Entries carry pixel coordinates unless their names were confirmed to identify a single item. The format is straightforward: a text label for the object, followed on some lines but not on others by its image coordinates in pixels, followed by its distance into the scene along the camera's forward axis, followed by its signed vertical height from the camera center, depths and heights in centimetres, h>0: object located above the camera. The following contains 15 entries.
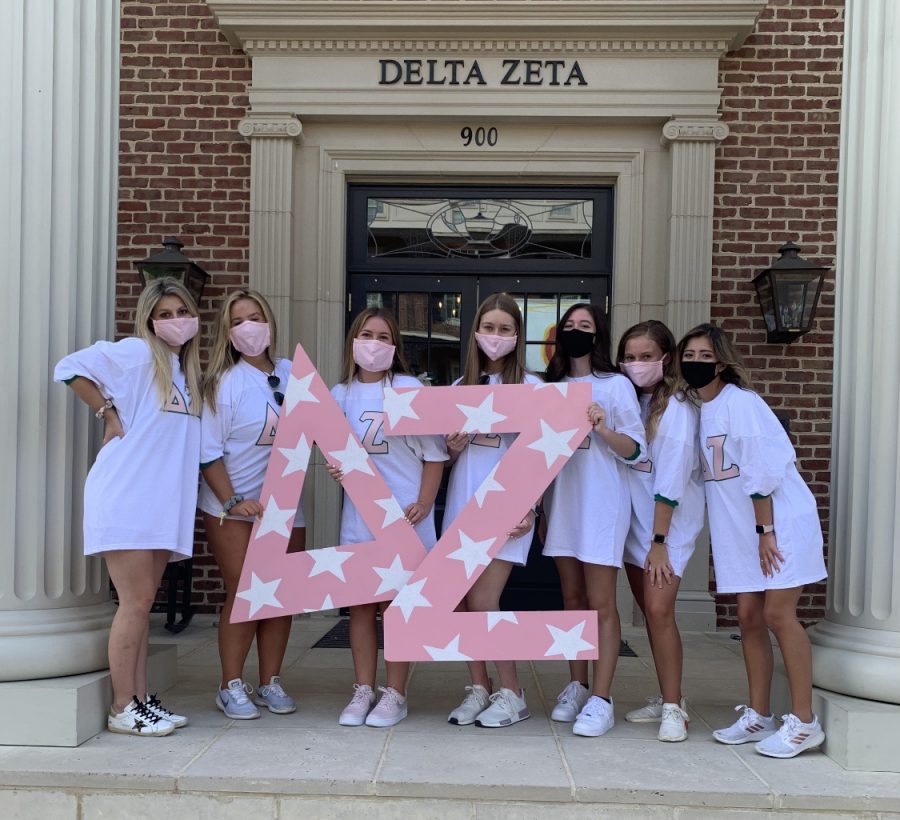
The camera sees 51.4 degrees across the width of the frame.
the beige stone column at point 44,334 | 392 +24
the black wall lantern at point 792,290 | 631 +77
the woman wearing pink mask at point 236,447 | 406 -24
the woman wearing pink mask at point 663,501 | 388 -43
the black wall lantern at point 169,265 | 632 +86
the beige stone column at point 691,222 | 663 +128
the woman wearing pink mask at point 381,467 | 411 -32
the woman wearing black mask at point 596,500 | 397 -43
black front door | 705 +106
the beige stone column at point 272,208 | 674 +134
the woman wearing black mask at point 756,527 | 370 -50
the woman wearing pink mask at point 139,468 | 373 -31
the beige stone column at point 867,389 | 380 +7
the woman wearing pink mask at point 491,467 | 405 -31
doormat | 603 -165
